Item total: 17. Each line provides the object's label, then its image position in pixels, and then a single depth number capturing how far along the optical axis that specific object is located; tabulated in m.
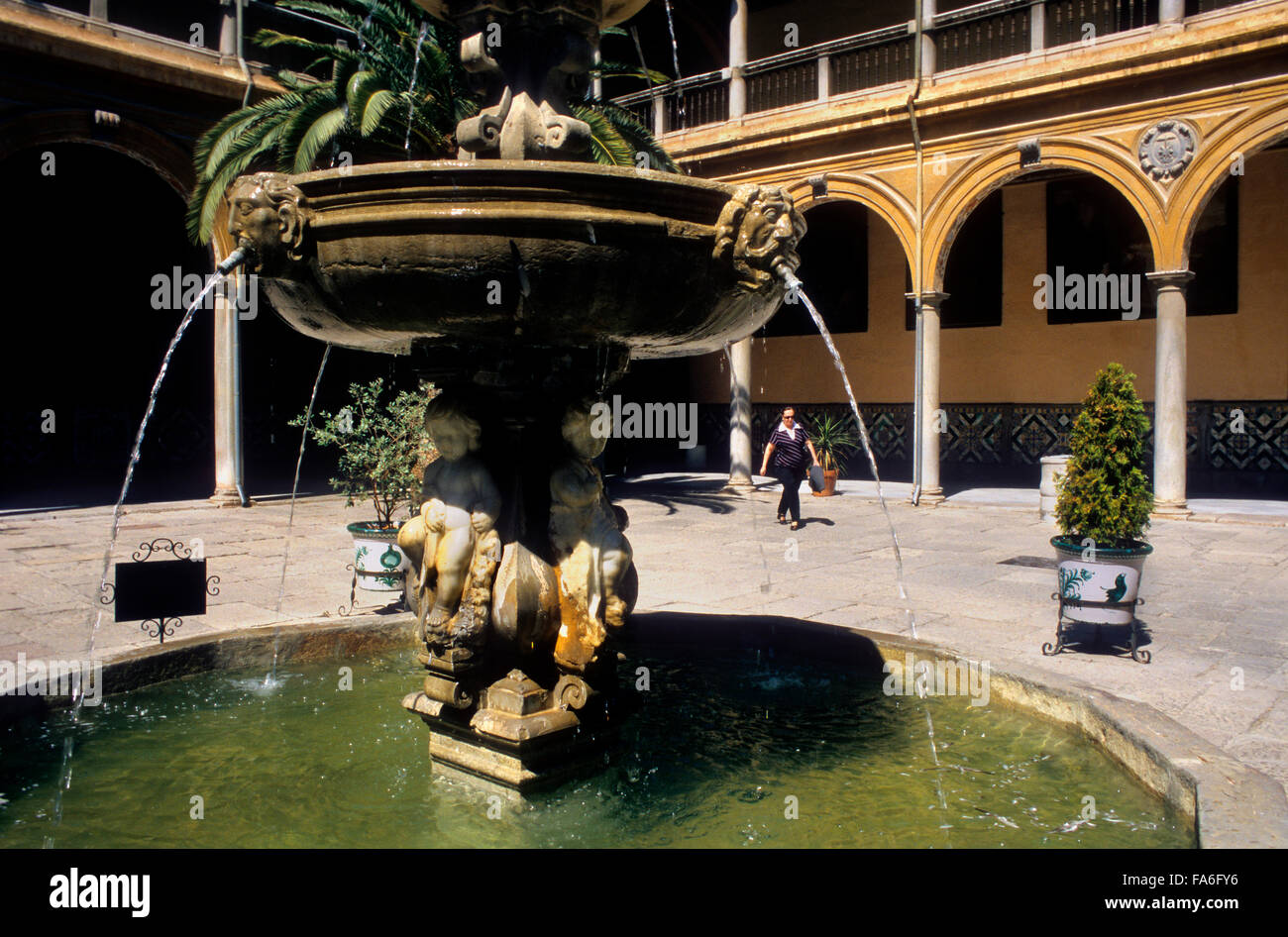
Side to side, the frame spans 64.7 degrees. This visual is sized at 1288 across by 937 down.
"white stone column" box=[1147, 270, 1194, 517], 12.05
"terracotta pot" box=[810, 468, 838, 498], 15.09
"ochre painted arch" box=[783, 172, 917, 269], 14.36
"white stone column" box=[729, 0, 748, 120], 15.87
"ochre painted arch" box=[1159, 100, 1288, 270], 11.38
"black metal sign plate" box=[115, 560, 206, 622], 4.88
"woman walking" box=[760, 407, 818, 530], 11.36
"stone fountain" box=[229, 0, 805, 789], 3.06
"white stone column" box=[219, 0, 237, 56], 13.55
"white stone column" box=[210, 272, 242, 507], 13.52
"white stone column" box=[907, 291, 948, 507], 13.74
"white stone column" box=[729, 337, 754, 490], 15.69
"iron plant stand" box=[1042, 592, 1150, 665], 5.48
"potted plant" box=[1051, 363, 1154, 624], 5.52
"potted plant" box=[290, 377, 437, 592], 6.61
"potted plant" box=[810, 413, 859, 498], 15.37
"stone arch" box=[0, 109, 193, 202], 11.59
